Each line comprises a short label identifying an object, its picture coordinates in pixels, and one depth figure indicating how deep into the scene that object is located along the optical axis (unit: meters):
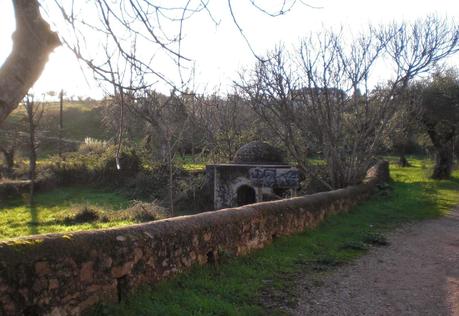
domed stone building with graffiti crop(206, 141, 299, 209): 18.27
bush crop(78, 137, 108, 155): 35.59
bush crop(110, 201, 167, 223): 17.82
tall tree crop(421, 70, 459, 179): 29.73
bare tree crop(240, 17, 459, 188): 18.80
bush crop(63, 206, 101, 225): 18.23
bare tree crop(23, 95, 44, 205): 24.71
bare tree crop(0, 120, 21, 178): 35.12
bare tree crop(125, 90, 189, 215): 14.10
